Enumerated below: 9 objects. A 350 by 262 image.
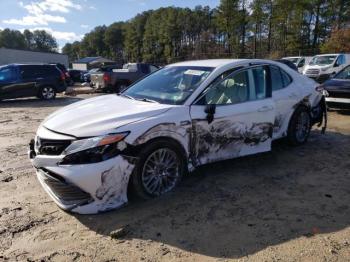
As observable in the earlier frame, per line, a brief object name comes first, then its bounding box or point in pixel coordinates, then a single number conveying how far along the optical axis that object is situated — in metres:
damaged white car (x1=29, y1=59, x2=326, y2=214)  4.00
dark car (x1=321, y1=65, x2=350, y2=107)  10.34
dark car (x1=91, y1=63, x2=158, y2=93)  19.04
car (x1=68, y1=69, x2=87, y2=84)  37.74
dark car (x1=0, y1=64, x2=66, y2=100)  16.67
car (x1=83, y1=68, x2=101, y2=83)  33.59
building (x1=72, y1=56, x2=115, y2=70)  72.31
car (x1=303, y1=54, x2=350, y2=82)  19.36
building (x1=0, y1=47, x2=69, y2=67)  46.62
